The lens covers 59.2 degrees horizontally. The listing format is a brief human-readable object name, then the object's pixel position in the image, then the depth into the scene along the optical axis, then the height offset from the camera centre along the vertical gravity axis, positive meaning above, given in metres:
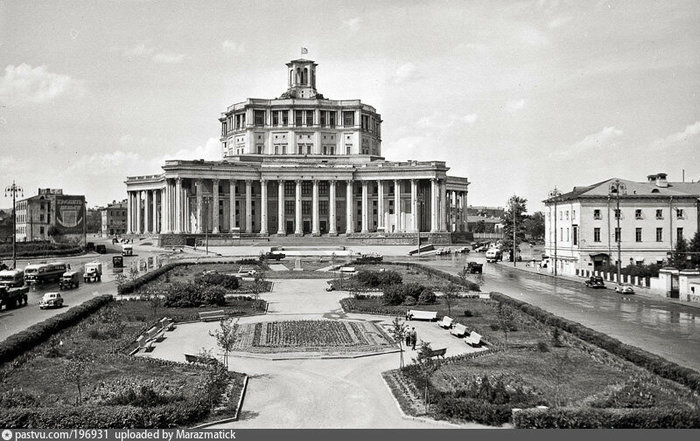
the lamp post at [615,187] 66.79 +4.21
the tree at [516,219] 95.38 +1.06
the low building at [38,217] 125.16 +2.47
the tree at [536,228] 186.12 -0.81
